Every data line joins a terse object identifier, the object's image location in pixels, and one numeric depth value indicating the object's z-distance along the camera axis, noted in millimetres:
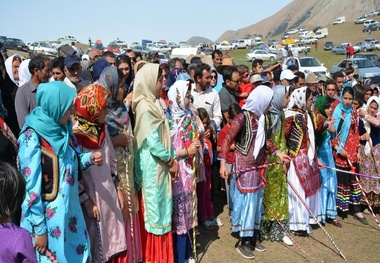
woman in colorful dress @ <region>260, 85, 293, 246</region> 4629
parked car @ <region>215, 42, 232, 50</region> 53012
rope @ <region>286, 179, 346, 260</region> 4498
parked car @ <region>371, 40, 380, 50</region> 37875
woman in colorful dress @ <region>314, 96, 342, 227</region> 5344
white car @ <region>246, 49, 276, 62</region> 37438
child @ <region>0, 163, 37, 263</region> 1670
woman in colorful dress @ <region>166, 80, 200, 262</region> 3996
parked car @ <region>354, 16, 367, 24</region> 59300
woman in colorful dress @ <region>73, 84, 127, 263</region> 2982
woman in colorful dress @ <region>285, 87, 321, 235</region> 4836
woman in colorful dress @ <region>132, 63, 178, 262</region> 3631
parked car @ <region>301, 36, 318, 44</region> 50288
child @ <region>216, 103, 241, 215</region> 4828
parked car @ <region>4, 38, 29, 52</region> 35719
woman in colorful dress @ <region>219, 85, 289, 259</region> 4188
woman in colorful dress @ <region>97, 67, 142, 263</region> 3349
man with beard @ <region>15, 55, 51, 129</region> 4109
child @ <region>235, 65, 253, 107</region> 6113
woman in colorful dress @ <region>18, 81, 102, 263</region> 2488
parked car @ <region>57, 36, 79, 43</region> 51931
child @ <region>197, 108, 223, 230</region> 5062
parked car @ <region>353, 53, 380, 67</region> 25109
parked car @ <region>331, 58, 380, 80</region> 19891
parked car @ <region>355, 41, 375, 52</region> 37562
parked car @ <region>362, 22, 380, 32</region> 50219
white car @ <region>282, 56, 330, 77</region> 21256
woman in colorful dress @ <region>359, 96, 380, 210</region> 5719
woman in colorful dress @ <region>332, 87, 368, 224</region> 5555
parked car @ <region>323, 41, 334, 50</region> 43638
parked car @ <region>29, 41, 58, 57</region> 37094
